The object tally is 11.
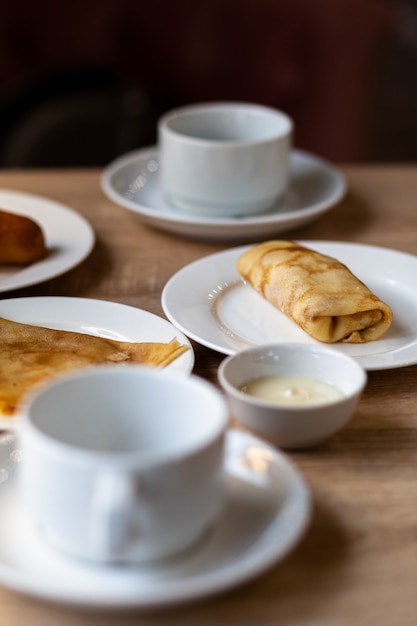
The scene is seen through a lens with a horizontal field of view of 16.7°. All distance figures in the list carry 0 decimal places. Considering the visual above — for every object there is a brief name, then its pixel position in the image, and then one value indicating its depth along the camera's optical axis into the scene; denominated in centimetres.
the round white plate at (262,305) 86
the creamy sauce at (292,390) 76
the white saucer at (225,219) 107
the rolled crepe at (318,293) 87
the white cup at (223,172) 109
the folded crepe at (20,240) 99
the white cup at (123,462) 61
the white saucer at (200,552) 61
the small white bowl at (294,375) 73
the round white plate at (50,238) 98
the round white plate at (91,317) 87
